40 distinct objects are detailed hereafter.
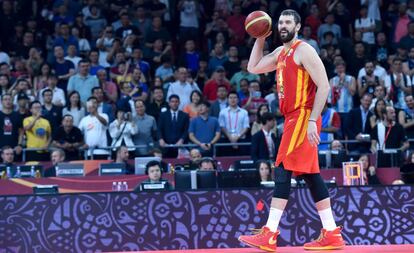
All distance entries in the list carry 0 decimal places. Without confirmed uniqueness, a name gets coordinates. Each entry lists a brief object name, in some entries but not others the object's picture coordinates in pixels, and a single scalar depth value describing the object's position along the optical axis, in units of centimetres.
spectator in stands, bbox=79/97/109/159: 1906
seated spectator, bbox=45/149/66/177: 1803
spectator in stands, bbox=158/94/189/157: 1916
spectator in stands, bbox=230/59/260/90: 2094
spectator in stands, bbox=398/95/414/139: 1909
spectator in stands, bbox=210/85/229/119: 2000
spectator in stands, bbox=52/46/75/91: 2095
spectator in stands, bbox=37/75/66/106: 1994
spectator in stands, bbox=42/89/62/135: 1934
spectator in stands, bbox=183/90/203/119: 1967
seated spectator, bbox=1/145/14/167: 1805
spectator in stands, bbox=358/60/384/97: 2022
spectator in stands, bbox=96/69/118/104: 2038
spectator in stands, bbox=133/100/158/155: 1919
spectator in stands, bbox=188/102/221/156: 1905
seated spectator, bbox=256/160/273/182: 1538
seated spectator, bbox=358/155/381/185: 1642
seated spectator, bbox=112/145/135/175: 1806
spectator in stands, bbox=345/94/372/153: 1900
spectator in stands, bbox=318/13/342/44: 2235
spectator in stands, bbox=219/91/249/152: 1926
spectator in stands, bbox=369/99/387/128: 1833
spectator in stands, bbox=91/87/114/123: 1956
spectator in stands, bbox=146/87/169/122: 1983
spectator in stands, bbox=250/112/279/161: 1788
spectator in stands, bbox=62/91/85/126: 1947
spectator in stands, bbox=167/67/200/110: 2047
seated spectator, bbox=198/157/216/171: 1601
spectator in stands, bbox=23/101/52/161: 1888
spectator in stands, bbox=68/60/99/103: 2028
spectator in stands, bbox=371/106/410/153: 1808
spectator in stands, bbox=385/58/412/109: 2020
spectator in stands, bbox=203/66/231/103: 2064
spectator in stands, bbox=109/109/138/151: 1895
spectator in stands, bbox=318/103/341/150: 1875
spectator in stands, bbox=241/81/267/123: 1997
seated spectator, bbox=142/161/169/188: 1526
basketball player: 979
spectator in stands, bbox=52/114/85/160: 1886
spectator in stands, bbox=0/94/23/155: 1898
